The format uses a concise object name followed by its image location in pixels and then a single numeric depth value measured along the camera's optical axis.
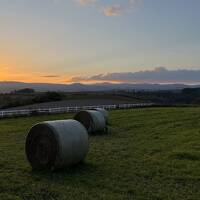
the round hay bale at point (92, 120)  13.74
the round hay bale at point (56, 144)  7.20
